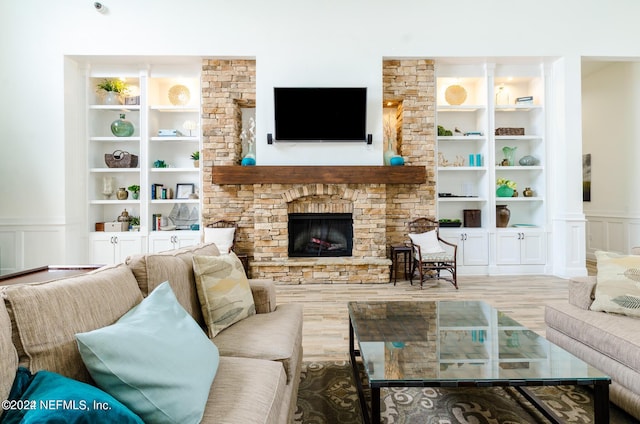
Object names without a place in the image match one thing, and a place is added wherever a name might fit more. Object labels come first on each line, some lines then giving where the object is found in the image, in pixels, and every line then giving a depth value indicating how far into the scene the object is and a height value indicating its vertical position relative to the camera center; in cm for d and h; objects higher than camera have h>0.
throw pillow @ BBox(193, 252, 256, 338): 174 -42
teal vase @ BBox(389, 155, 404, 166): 495 +71
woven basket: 511 +79
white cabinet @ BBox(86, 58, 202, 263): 509 +102
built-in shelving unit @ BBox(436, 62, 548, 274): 522 +73
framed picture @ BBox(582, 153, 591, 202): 646 +62
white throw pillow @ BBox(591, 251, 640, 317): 189 -43
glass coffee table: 129 -63
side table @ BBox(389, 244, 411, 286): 478 -67
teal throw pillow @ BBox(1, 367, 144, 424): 70 -40
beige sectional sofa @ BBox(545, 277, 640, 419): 158 -66
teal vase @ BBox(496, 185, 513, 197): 529 +29
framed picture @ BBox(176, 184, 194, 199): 539 +37
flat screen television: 485 +137
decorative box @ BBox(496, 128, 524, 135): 530 +120
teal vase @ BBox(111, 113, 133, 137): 512 +125
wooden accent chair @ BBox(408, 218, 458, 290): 454 -55
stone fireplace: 486 +24
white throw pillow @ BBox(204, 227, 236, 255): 482 -34
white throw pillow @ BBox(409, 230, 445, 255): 471 -42
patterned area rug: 169 -101
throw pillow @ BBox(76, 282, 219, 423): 89 -42
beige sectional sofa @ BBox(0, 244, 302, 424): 90 -36
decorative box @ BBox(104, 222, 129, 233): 512 -19
